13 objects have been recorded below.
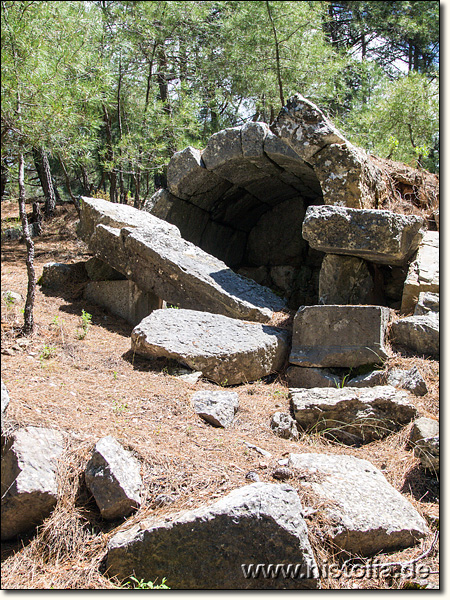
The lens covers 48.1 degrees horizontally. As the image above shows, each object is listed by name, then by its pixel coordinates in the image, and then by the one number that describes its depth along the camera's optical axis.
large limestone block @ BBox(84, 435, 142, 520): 2.68
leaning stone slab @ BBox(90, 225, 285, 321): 5.50
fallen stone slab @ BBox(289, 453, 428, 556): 2.62
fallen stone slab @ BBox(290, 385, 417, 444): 3.76
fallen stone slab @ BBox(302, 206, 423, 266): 4.77
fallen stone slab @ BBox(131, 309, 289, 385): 4.50
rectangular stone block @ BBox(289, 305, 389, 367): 4.62
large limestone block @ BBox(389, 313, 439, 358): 4.61
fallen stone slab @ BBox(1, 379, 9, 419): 2.87
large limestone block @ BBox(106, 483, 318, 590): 2.34
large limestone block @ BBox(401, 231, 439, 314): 5.04
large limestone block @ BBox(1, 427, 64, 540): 2.59
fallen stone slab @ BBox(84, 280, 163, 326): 5.95
